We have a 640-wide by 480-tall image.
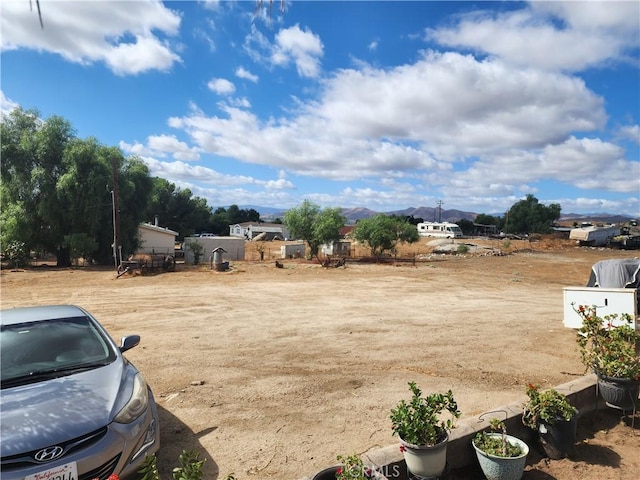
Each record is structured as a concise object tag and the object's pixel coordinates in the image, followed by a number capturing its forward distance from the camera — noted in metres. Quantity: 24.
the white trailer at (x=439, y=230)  79.12
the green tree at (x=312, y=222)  35.66
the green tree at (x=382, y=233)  36.53
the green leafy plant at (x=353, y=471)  2.56
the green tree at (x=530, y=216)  89.25
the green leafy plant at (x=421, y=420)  3.09
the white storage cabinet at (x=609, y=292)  8.05
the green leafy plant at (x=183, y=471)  2.16
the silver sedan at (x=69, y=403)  2.71
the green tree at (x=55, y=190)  26.41
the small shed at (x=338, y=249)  38.44
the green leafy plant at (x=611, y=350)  4.50
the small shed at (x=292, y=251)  38.72
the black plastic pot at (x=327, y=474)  2.75
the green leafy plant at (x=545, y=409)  3.71
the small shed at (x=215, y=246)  31.81
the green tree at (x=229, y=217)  84.94
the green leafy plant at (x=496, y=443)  3.30
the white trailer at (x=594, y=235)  56.47
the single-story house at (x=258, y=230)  81.69
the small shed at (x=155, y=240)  33.78
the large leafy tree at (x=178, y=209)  53.59
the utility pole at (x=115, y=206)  25.56
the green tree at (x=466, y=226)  108.00
